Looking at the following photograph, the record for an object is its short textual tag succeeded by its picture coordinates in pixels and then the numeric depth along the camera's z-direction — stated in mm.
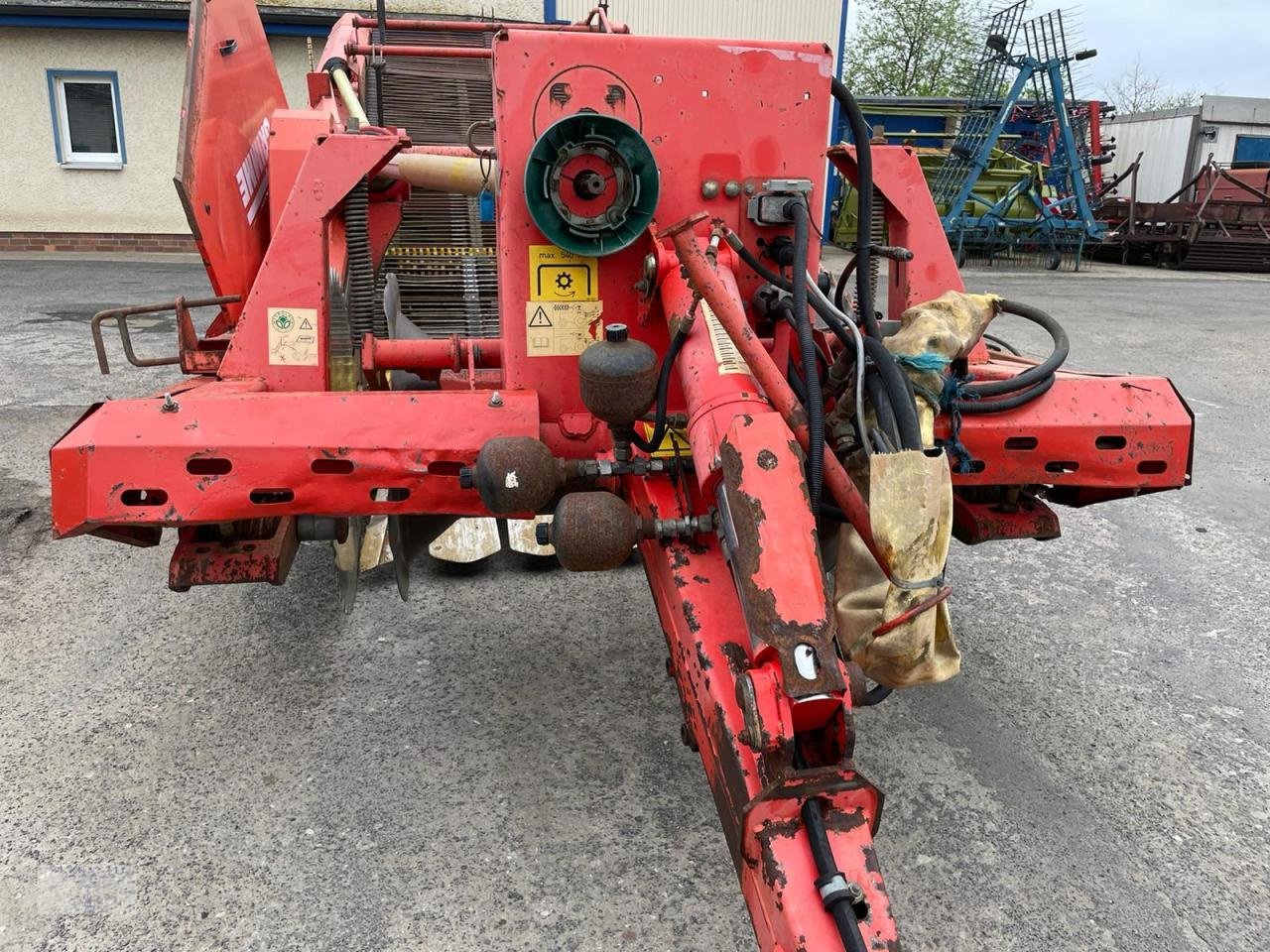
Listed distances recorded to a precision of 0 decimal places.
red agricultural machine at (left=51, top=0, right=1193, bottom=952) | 1500
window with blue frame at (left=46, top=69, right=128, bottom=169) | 13141
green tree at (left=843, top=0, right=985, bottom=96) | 31234
